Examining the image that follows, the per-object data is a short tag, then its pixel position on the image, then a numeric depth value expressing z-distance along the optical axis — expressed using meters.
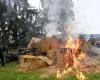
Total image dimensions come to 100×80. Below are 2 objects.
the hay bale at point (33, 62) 8.52
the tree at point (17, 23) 13.59
